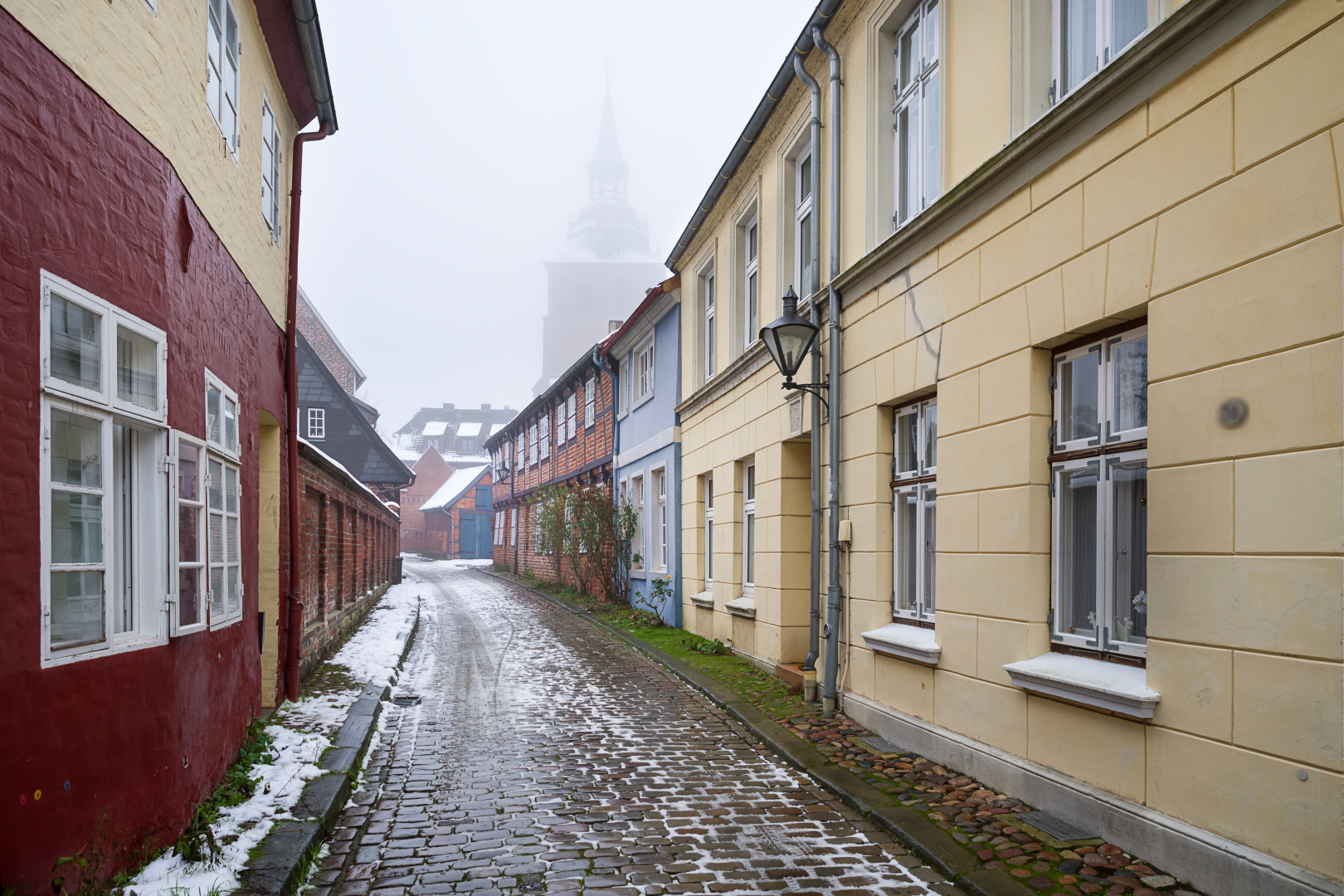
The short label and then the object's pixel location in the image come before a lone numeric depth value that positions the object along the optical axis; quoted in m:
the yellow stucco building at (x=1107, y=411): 3.56
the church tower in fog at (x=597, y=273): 90.75
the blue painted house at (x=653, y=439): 14.97
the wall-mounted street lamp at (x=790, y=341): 8.24
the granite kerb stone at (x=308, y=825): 4.14
